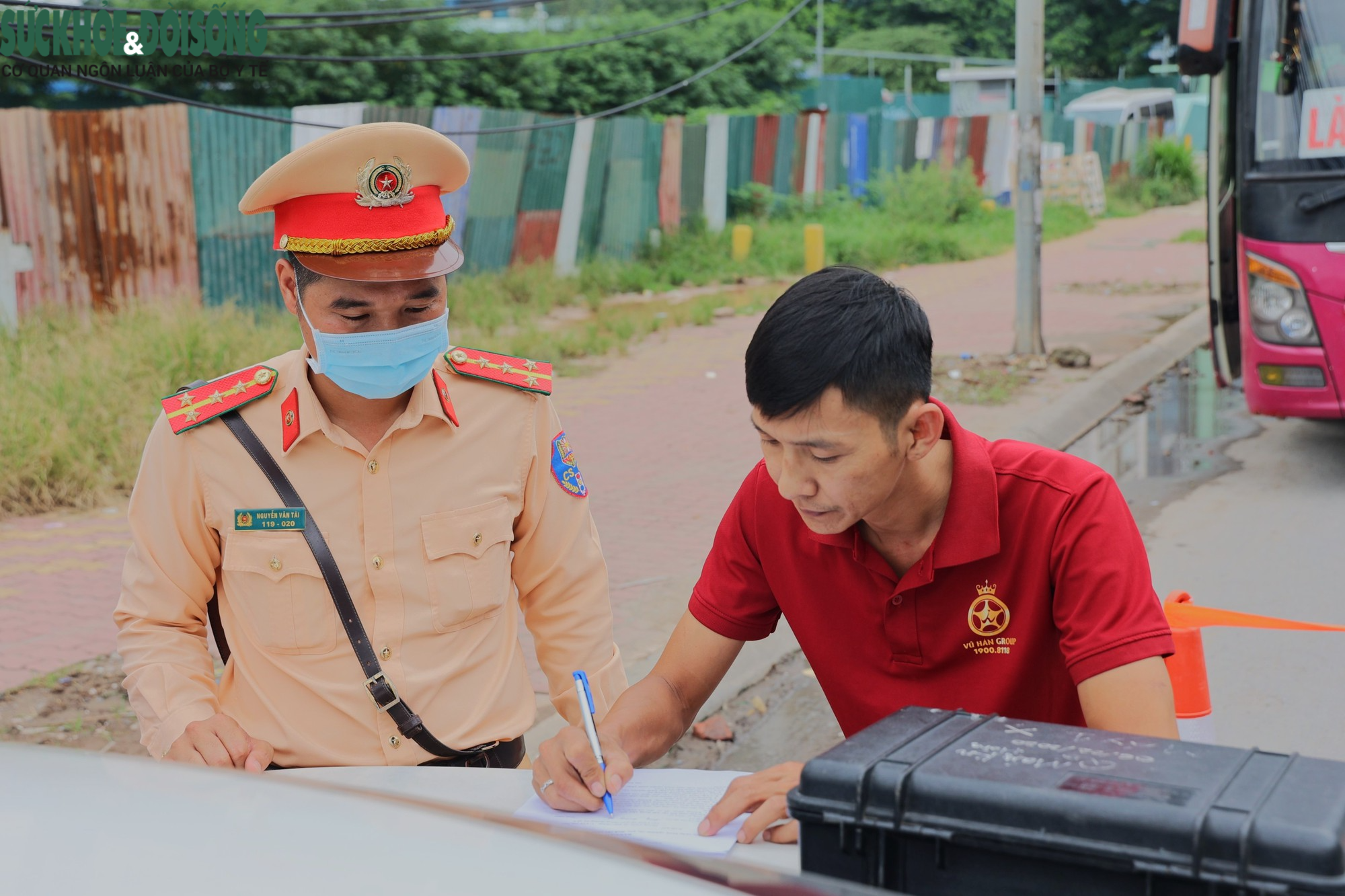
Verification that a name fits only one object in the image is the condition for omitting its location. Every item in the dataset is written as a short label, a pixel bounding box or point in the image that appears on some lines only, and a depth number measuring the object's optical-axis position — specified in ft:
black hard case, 3.80
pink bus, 21.47
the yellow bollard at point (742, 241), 60.13
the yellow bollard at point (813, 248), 57.06
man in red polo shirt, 6.16
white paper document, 5.96
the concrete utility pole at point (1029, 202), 33.53
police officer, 7.93
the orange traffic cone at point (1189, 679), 7.16
